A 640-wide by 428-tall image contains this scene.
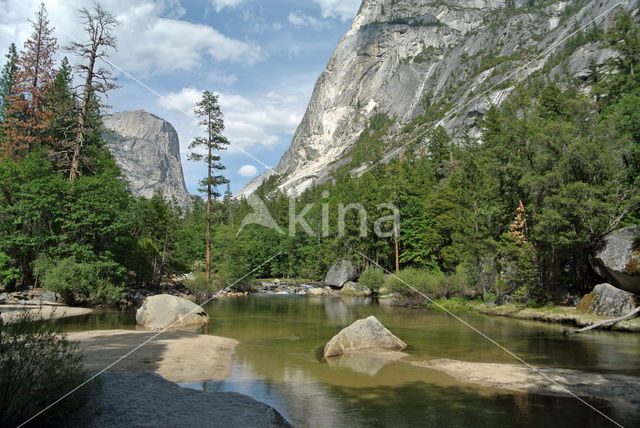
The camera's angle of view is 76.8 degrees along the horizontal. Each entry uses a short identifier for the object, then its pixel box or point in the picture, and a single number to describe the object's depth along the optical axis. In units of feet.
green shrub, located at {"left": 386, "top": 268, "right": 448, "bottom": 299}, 106.01
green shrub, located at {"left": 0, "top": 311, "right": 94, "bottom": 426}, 16.56
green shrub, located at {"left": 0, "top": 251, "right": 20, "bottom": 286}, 75.05
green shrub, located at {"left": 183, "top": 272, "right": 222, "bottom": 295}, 111.45
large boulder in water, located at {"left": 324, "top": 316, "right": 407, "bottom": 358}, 47.19
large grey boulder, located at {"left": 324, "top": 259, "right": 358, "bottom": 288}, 156.66
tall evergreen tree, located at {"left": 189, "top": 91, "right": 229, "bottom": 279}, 118.32
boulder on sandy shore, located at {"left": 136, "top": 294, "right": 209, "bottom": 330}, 61.26
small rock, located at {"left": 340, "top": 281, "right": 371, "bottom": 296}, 136.27
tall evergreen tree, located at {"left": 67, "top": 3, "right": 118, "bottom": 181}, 76.74
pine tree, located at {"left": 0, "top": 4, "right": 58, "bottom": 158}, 99.50
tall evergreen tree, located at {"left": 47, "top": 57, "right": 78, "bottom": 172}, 79.77
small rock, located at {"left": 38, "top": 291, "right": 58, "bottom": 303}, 72.97
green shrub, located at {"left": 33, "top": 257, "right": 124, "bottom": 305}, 72.43
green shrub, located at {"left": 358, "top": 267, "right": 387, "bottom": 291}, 132.87
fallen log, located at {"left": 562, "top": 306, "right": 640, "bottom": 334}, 60.39
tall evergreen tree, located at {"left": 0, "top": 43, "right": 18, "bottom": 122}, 113.39
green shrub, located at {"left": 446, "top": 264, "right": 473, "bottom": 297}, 104.17
